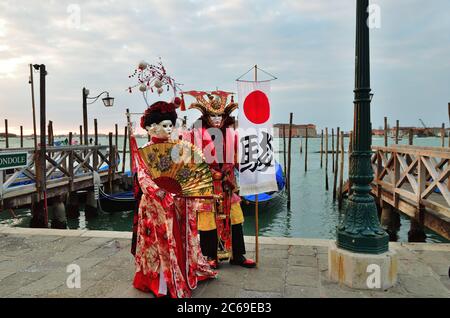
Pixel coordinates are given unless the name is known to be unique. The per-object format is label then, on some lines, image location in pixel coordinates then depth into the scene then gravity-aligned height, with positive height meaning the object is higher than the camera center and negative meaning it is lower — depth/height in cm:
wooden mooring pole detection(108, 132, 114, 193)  1389 -105
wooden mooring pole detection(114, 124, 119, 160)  1703 +22
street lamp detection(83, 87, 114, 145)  1189 +118
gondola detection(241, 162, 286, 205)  1254 -208
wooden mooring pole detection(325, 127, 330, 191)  2441 -12
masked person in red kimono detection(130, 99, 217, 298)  313 -85
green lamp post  334 -35
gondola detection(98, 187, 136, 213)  1259 -224
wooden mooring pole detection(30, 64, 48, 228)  931 -96
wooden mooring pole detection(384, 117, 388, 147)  1541 +36
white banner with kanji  369 +2
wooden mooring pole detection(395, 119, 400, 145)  1723 +34
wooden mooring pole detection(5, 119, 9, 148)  1852 +29
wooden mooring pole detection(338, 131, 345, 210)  1343 -196
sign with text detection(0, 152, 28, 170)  803 -49
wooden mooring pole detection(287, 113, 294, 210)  1394 -39
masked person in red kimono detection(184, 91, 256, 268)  382 -35
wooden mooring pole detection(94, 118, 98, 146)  1534 +39
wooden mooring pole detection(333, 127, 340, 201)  1475 -219
